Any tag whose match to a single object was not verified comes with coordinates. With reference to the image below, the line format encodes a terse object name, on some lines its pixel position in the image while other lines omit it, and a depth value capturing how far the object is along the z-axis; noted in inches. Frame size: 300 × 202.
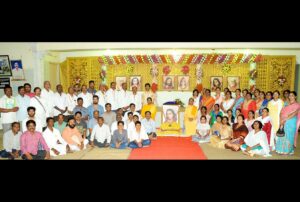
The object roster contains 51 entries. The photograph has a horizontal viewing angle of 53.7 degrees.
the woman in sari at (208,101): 342.8
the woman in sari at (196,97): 351.3
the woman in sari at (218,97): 346.1
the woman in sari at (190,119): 335.9
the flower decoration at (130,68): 405.4
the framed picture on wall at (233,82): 402.0
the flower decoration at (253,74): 390.0
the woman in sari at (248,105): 305.8
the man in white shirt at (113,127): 285.7
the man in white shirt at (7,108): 263.7
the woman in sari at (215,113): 315.9
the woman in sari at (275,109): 285.1
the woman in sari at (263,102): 299.7
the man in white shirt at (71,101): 319.6
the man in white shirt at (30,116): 244.7
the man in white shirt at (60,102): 313.1
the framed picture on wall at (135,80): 408.8
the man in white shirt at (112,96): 346.3
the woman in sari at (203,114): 317.4
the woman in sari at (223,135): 279.6
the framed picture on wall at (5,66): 366.9
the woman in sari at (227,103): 332.3
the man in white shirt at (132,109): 307.4
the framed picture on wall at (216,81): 402.6
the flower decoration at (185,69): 401.7
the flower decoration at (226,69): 398.9
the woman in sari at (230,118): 311.1
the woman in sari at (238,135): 265.4
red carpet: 247.3
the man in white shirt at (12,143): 235.8
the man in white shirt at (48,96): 303.7
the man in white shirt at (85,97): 329.0
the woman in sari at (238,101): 323.6
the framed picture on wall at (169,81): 408.2
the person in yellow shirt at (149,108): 344.8
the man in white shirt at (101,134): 282.0
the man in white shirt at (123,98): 355.3
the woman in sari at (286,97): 281.7
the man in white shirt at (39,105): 279.6
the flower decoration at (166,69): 403.5
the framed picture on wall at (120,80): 410.3
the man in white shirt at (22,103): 275.6
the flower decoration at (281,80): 391.2
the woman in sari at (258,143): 249.6
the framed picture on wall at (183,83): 407.5
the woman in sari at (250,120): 274.1
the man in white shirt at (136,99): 356.5
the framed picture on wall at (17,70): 369.7
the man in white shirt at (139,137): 278.7
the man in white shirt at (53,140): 249.0
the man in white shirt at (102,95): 342.3
